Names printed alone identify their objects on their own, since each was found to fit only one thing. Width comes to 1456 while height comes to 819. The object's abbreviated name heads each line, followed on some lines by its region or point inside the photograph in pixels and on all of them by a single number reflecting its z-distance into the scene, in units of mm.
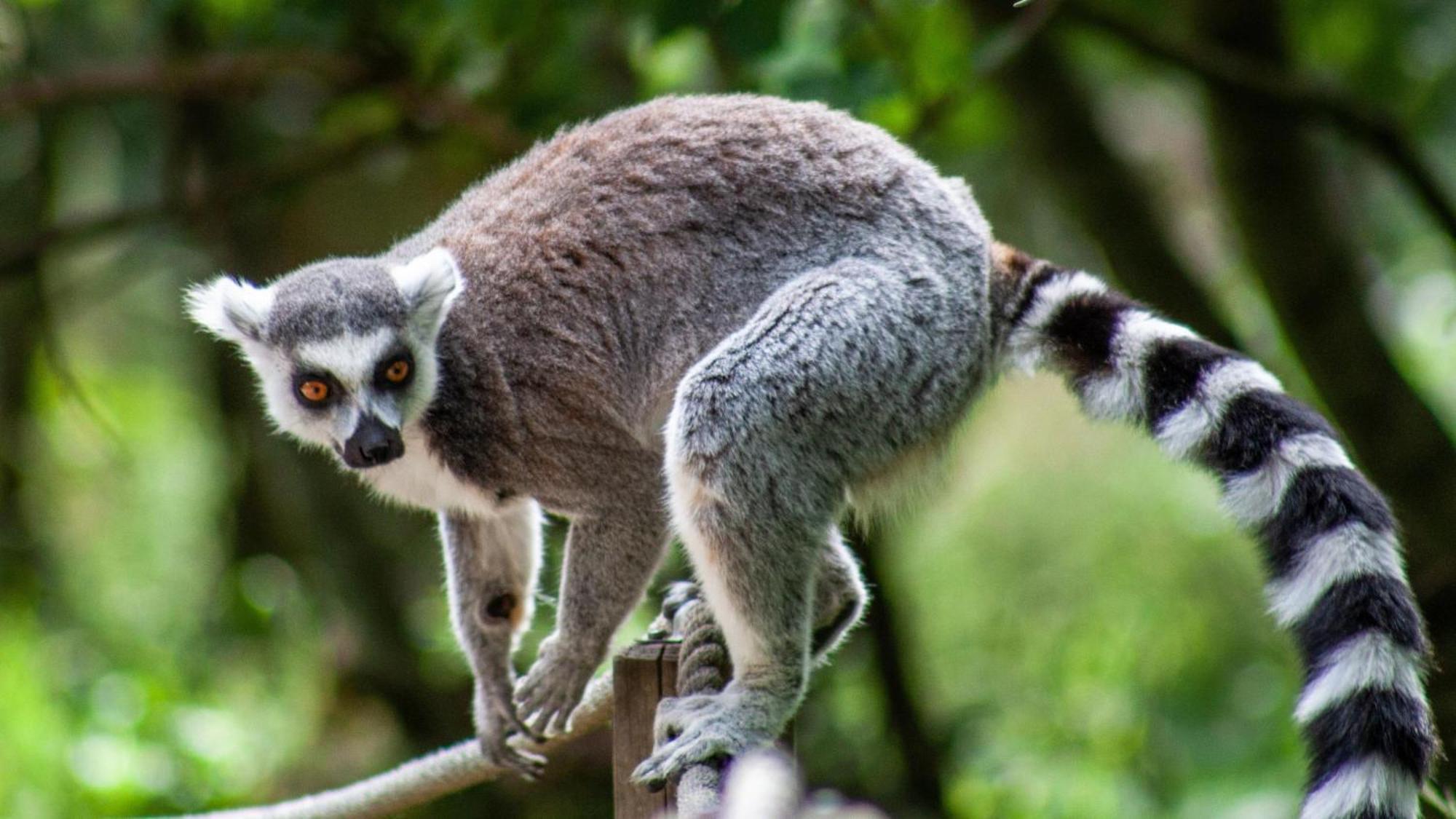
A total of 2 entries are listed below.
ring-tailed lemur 7086
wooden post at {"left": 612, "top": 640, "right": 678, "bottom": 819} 7055
